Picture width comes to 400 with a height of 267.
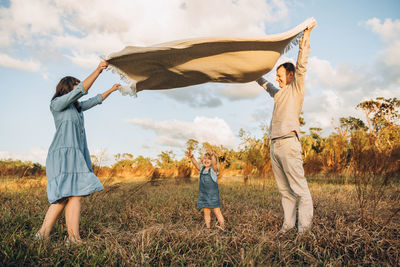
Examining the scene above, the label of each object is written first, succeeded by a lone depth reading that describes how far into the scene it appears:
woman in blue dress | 2.43
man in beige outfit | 2.75
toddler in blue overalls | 3.49
